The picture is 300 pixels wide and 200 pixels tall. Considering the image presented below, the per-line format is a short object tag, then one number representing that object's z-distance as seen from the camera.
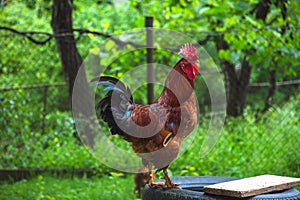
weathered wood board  5.61
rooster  6.41
